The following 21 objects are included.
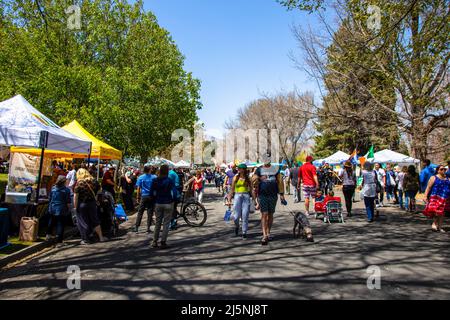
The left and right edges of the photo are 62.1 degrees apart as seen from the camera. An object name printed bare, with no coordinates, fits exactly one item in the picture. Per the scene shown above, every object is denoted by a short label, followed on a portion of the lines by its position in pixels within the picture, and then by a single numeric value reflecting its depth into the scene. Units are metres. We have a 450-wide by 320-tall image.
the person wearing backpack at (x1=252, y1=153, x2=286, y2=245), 8.09
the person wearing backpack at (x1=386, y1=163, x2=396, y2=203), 16.14
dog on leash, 8.34
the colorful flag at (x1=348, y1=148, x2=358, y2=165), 26.77
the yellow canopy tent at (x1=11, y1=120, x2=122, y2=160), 14.86
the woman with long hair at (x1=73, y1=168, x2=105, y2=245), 8.75
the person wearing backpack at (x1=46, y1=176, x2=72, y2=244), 8.80
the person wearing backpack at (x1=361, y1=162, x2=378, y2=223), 11.13
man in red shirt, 12.02
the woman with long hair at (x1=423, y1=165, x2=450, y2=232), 9.44
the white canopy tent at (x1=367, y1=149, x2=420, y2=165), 21.63
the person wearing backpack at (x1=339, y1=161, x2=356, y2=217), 12.34
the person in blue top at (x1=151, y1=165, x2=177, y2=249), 7.99
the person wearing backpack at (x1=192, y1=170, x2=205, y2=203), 15.57
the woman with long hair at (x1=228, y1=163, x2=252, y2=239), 8.79
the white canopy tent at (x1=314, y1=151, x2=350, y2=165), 31.50
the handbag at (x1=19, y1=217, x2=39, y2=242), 8.55
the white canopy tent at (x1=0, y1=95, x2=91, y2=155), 8.88
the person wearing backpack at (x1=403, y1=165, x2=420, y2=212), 12.91
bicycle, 11.47
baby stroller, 11.42
